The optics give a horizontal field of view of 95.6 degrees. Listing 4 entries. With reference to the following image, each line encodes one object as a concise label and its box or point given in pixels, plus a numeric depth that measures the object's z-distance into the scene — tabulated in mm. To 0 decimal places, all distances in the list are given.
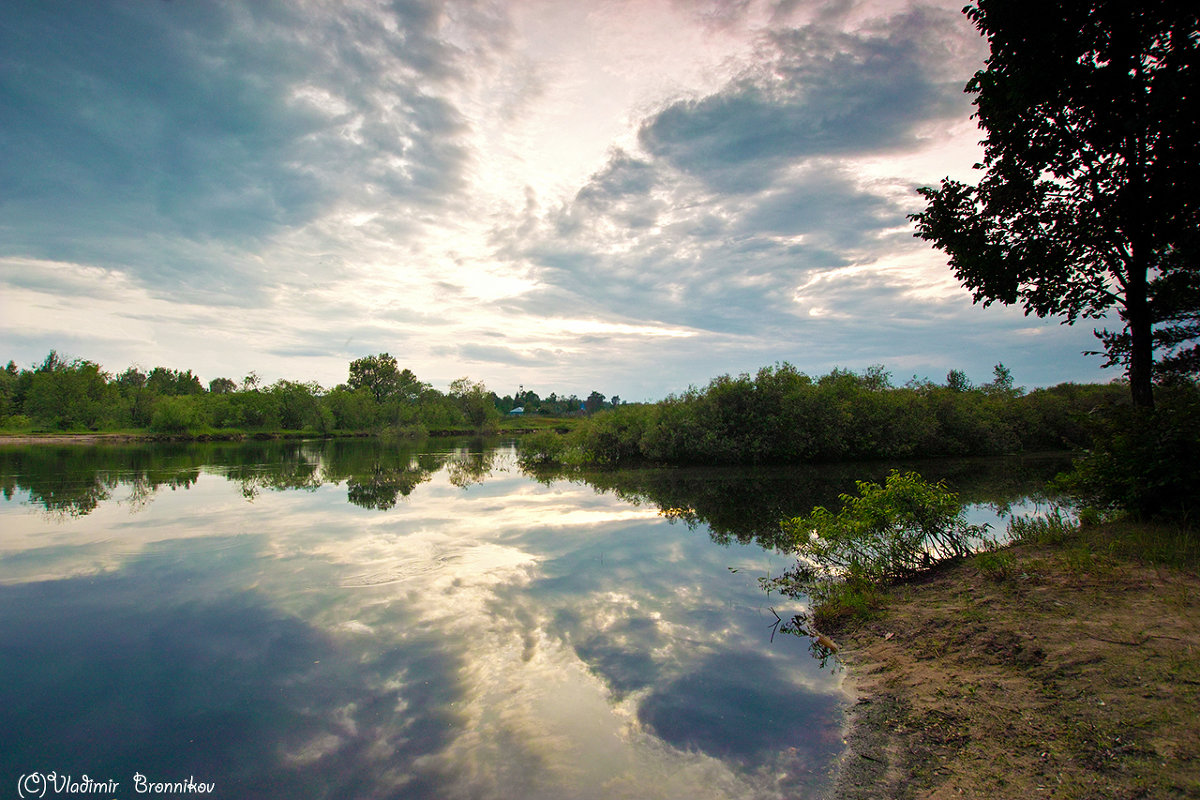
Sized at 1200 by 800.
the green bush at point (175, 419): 71956
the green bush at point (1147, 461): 7918
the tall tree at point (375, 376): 121188
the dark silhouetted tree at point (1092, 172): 8438
